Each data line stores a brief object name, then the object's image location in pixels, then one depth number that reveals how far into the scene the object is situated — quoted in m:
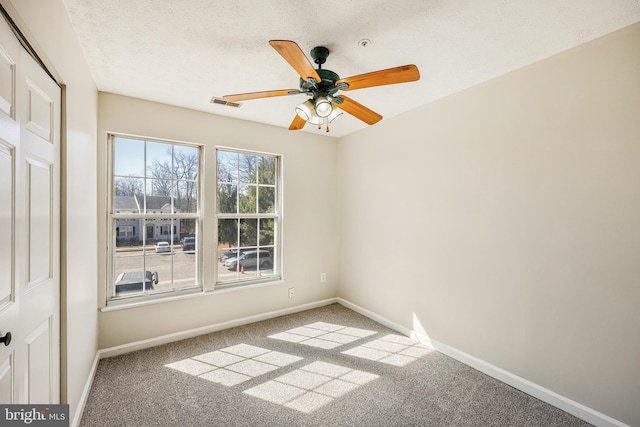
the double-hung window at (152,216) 2.80
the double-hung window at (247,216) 3.38
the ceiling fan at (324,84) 1.54
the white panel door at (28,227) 1.09
